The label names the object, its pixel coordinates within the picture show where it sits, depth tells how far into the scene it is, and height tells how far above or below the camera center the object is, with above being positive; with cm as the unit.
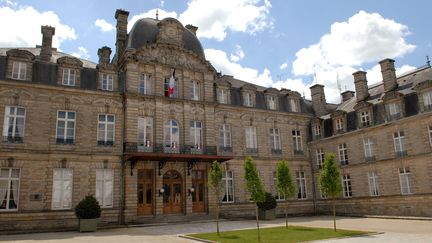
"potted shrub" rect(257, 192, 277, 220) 2295 -83
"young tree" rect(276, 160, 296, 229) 1816 +63
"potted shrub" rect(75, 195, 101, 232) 1764 -65
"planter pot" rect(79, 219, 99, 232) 1758 -113
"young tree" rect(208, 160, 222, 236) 1638 +95
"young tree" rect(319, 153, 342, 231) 1644 +62
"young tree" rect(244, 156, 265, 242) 1541 +43
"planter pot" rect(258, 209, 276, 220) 2295 -122
